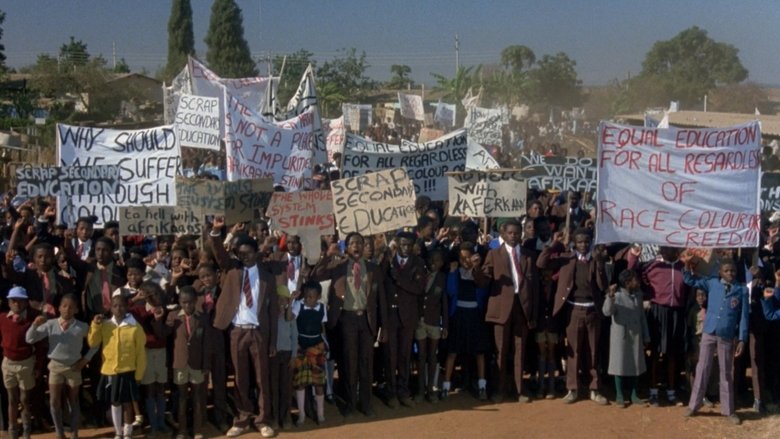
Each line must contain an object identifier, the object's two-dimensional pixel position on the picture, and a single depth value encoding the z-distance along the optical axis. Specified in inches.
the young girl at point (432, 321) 416.2
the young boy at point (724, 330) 390.6
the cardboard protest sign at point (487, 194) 490.6
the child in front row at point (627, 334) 416.5
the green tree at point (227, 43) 2783.0
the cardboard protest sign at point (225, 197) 426.0
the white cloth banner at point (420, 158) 554.3
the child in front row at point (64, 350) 357.1
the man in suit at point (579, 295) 418.3
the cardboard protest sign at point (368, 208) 425.4
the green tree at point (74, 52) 2647.6
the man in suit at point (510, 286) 421.1
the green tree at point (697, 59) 3312.0
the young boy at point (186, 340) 371.6
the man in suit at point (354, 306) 401.1
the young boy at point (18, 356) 357.1
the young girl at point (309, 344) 391.9
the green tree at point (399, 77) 2659.9
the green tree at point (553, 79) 2546.8
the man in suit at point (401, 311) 409.7
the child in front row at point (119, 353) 361.7
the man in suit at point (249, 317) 376.5
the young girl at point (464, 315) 426.0
